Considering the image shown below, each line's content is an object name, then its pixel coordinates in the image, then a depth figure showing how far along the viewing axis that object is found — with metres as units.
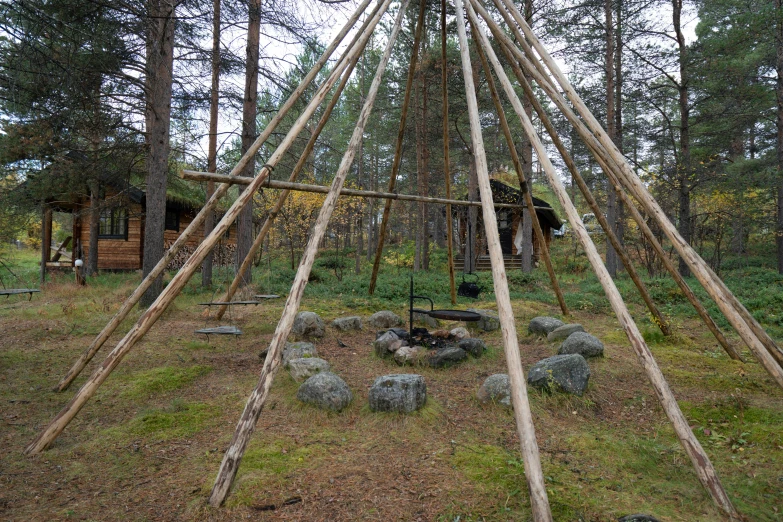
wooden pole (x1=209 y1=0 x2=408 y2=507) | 2.68
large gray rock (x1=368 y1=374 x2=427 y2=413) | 4.06
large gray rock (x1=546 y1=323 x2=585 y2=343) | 6.89
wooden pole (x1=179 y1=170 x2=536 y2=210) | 3.89
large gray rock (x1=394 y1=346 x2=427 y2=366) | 6.00
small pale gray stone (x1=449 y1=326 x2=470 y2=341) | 6.99
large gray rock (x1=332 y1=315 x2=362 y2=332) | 7.81
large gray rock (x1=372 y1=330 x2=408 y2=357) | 6.24
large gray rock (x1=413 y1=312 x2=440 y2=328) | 8.19
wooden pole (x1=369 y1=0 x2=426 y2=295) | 6.14
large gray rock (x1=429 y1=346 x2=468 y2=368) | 5.91
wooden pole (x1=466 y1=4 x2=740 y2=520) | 2.61
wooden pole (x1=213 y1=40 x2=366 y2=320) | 4.99
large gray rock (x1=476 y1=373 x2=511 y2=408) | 4.37
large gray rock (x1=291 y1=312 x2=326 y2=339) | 7.28
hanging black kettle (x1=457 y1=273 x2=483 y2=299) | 10.93
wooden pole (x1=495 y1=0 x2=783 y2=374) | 2.90
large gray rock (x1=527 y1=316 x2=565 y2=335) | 7.42
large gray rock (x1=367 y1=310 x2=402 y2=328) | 8.30
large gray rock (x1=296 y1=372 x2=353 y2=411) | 4.19
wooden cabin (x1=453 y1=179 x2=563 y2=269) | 21.23
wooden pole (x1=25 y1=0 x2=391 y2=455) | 3.29
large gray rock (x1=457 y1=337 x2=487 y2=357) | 6.32
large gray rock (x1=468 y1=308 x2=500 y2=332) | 7.98
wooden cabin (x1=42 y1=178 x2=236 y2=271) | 17.02
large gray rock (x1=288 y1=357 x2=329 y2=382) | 4.91
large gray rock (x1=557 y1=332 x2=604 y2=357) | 5.93
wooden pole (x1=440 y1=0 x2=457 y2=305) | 6.34
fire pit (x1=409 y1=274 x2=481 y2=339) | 6.33
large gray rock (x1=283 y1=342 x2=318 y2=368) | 5.60
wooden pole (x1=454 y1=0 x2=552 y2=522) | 2.45
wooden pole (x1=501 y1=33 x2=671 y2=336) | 5.25
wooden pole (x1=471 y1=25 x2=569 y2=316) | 6.07
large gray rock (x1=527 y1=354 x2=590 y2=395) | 4.54
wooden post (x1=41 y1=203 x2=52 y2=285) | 14.82
